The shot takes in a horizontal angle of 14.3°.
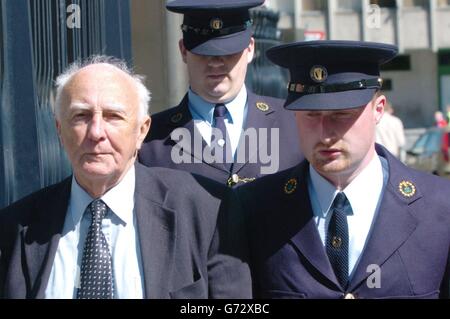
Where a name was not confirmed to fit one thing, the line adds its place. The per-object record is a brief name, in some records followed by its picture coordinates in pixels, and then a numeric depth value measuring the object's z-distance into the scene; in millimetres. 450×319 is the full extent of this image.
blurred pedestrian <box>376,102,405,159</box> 24820
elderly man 5318
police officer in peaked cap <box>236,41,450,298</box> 5528
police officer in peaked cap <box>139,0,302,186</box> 7225
